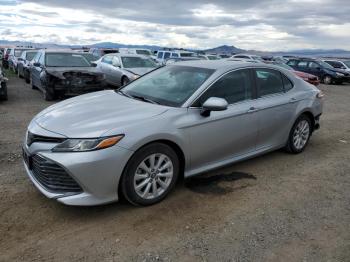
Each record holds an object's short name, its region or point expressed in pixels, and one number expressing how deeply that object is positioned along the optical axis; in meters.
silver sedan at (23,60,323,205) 3.58
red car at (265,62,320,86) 17.80
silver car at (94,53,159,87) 13.29
